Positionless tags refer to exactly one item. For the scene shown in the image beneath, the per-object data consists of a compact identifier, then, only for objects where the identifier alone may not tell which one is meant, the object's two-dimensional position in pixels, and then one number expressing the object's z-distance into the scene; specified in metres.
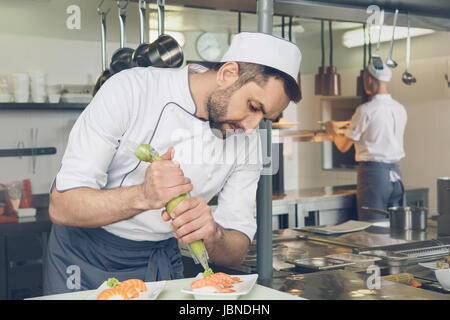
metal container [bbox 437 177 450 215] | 2.56
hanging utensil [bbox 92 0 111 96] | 2.97
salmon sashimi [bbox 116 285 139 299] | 1.10
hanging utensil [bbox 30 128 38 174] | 4.13
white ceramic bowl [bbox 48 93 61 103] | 4.14
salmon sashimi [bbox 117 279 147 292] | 1.14
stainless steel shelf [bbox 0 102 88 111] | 3.94
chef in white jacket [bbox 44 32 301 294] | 1.49
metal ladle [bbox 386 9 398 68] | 3.29
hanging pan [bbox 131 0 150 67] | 2.54
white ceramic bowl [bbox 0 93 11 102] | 3.96
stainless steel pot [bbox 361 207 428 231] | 2.81
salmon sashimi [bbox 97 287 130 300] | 1.08
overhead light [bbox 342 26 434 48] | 5.94
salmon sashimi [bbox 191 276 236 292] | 1.17
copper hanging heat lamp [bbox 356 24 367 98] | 4.98
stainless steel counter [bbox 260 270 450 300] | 1.33
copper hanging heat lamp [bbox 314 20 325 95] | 4.48
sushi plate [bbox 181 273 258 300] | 1.13
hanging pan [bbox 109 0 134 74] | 2.95
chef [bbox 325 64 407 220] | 4.62
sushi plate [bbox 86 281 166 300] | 1.12
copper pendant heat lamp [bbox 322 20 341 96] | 4.44
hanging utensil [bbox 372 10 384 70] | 3.22
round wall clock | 6.05
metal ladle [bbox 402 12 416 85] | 4.42
